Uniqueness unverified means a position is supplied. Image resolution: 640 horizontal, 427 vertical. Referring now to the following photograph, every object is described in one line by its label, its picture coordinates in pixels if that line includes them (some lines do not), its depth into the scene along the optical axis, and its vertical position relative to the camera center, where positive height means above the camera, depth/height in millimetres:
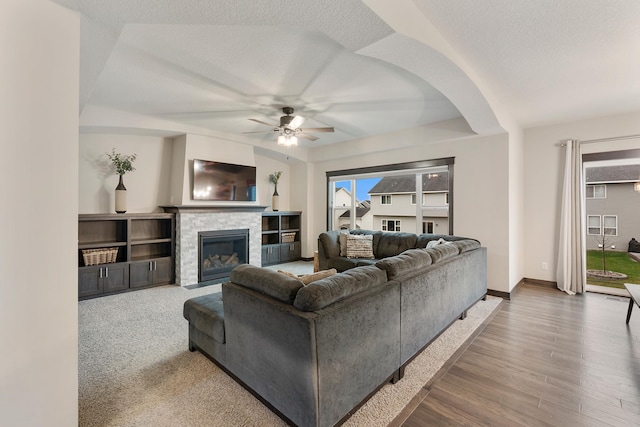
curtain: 4340 -195
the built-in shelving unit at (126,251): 4199 -663
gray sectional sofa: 1555 -809
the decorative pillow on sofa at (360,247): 5015 -614
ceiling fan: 3963 +1214
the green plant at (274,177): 6902 +876
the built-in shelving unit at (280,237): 6616 -624
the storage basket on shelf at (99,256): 4164 -667
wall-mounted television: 5078 +600
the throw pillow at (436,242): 4232 -445
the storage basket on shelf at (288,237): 7051 -614
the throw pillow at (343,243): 5209 -566
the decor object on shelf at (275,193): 6820 +479
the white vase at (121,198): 4535 +227
